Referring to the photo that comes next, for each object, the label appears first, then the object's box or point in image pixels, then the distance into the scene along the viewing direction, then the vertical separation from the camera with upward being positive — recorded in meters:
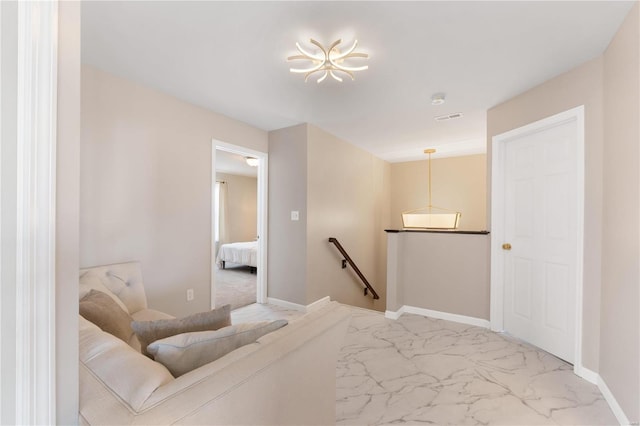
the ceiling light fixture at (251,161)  4.80 +0.88
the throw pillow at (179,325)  1.05 -0.47
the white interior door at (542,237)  2.30 -0.22
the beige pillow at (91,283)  1.87 -0.53
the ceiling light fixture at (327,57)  1.90 +1.12
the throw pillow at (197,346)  0.91 -0.47
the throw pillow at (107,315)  1.36 -0.55
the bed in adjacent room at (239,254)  5.73 -0.94
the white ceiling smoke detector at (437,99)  2.76 +1.17
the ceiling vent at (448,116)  3.29 +1.19
